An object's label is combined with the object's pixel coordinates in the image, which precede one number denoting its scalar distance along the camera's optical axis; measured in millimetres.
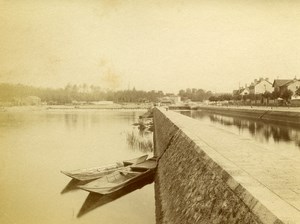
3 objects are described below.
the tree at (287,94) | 31069
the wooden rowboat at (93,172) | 9562
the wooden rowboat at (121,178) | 8102
